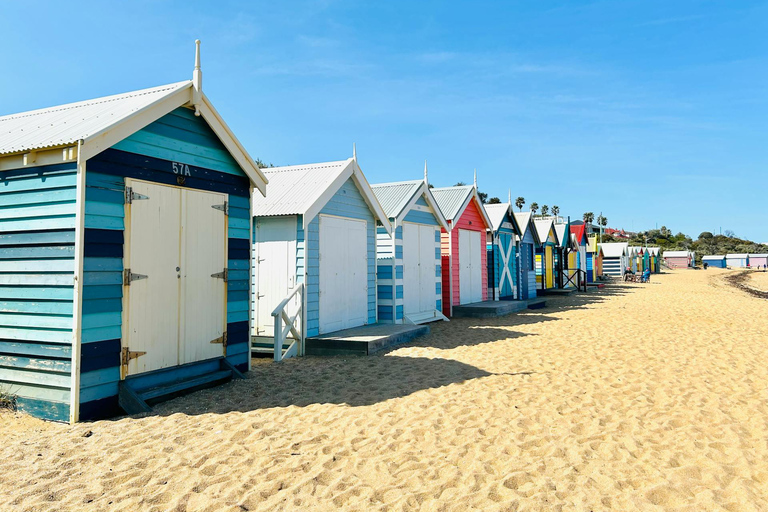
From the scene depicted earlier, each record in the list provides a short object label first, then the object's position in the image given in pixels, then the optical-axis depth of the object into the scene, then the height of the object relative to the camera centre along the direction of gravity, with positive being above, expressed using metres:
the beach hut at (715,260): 87.56 +1.42
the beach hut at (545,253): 24.58 +0.87
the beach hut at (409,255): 11.67 +0.41
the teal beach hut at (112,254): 5.08 +0.23
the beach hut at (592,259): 35.47 +0.77
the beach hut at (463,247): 14.83 +0.76
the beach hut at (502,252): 17.78 +0.67
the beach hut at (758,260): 90.95 +1.40
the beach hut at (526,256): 20.02 +0.57
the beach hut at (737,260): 92.81 +1.48
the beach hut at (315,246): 9.04 +0.51
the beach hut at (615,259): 48.03 +1.02
